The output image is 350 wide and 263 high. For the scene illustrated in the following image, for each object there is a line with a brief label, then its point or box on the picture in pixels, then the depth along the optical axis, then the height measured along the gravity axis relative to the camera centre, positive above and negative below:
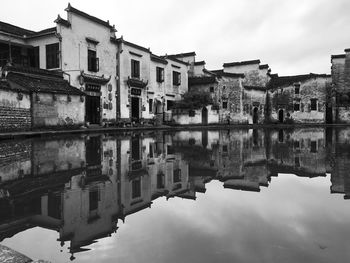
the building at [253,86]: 39.72 +5.87
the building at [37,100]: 14.93 +1.61
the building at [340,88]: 40.00 +5.28
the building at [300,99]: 40.22 +3.73
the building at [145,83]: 26.36 +4.43
